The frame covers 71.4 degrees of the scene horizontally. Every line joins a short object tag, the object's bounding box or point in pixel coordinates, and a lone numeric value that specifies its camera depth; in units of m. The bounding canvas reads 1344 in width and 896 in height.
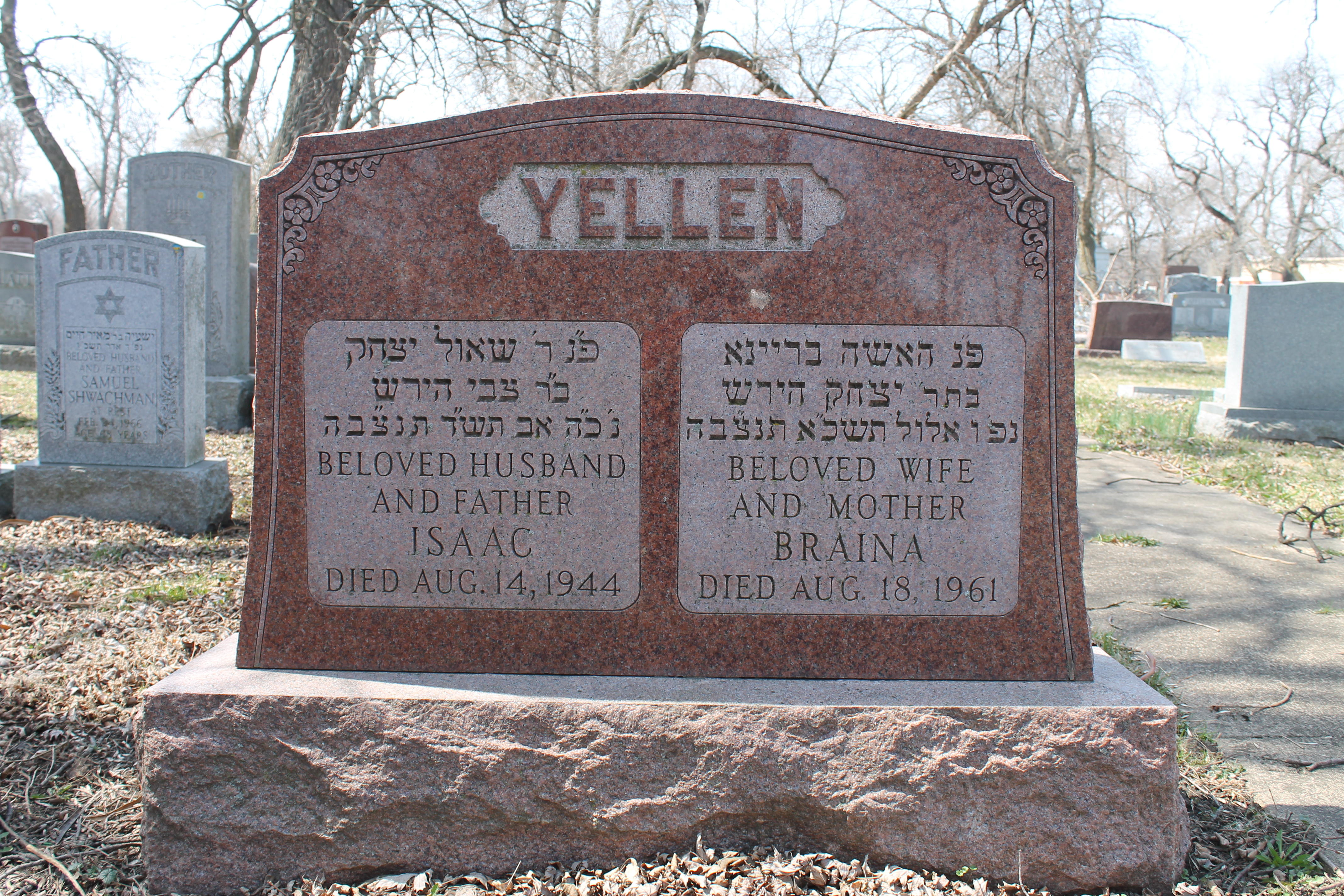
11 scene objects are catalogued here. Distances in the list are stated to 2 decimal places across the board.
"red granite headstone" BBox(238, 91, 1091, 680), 2.45
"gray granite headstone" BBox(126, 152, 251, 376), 8.84
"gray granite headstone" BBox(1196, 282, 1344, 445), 8.74
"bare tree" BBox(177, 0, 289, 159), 14.88
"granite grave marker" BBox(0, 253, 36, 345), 14.81
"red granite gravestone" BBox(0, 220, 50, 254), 22.94
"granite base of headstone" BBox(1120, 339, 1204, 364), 19.25
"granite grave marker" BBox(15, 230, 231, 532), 5.63
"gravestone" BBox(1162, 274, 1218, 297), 39.19
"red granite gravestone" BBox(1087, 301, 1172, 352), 21.12
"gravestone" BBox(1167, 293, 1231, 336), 34.56
